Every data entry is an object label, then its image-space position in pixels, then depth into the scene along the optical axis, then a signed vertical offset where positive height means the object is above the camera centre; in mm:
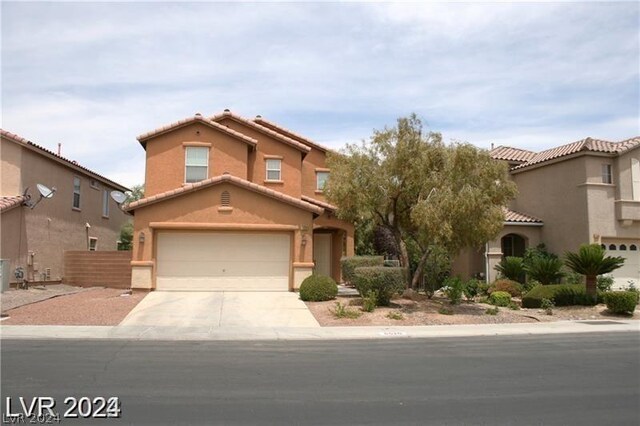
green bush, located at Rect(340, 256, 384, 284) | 23172 -313
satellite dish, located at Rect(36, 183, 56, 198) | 23031 +2500
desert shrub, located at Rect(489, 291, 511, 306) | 21691 -1676
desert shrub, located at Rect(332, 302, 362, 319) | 17547 -1789
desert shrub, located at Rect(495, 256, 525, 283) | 25188 -597
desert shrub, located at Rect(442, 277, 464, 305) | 20741 -1338
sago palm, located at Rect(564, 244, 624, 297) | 20531 -306
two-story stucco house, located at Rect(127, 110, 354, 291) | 21328 +598
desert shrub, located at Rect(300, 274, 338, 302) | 19891 -1200
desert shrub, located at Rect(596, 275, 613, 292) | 24250 -1203
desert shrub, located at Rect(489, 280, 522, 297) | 23484 -1333
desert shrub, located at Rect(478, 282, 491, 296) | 24100 -1444
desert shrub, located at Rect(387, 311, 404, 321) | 17531 -1875
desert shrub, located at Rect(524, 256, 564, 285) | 23312 -644
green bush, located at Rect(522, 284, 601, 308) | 21109 -1551
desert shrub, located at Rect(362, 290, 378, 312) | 18172 -1533
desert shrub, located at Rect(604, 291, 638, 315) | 19375 -1564
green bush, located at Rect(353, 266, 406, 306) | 18938 -874
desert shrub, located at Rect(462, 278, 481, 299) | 23262 -1400
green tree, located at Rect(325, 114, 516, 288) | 18625 +2250
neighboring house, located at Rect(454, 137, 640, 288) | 25703 +2102
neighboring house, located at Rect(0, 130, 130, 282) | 22484 +1910
